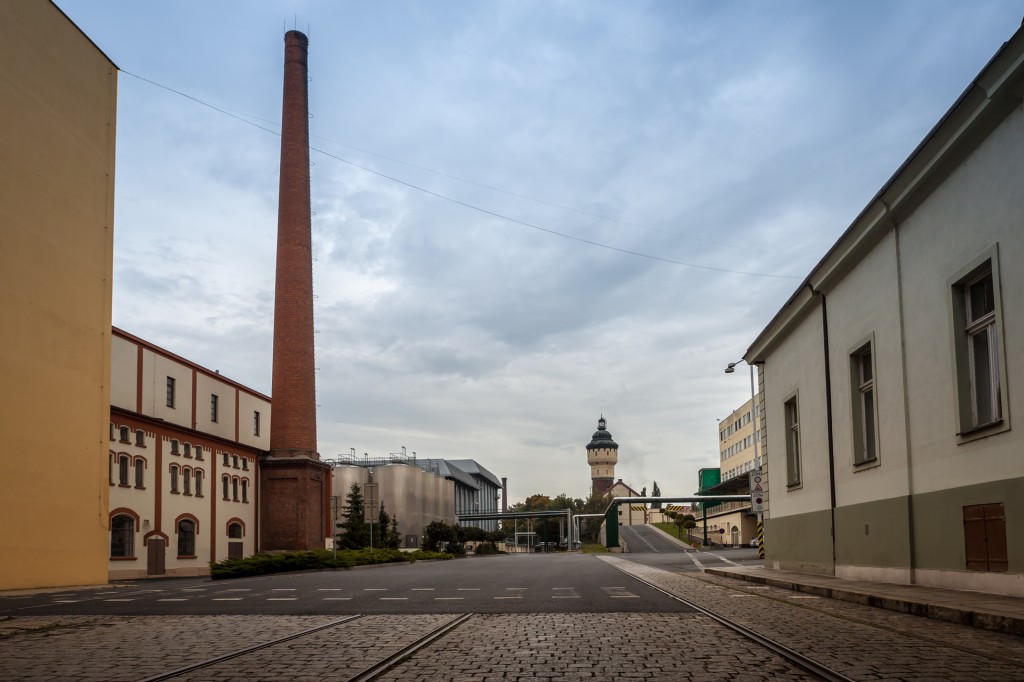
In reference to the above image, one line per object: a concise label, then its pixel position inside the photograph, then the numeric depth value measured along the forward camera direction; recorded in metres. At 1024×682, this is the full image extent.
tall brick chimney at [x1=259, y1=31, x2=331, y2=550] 52.88
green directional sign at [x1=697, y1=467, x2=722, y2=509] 103.81
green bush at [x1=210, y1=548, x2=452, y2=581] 30.66
